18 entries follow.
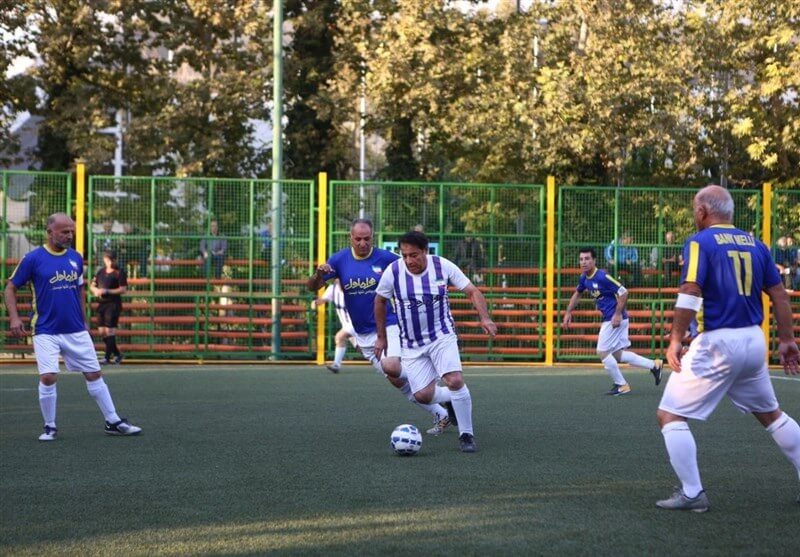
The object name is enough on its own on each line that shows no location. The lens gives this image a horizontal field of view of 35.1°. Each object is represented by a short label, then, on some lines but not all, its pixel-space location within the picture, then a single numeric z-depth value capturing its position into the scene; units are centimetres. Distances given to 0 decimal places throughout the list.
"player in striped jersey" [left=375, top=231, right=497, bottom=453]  1026
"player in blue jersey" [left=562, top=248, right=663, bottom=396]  1678
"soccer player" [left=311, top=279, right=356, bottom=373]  2002
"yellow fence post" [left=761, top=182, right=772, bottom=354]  2333
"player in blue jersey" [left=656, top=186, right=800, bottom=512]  726
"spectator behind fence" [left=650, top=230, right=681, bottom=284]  2312
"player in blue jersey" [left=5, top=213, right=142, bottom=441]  1127
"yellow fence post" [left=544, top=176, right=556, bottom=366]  2289
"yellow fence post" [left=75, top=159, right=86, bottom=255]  2220
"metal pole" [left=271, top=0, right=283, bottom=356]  2288
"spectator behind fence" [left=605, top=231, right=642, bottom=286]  2303
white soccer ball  978
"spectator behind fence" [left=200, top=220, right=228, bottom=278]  2266
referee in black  2173
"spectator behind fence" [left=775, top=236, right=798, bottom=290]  2338
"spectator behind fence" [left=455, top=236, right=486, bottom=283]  2291
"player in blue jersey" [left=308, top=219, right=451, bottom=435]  1198
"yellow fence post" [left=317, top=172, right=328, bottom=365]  2273
